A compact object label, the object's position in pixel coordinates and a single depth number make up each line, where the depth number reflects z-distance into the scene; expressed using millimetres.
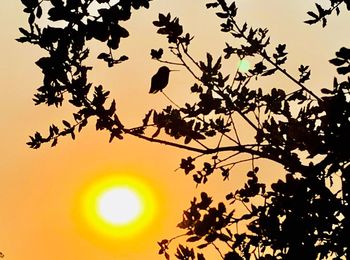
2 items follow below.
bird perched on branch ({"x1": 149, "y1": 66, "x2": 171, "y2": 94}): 7047
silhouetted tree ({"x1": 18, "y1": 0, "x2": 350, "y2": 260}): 5852
